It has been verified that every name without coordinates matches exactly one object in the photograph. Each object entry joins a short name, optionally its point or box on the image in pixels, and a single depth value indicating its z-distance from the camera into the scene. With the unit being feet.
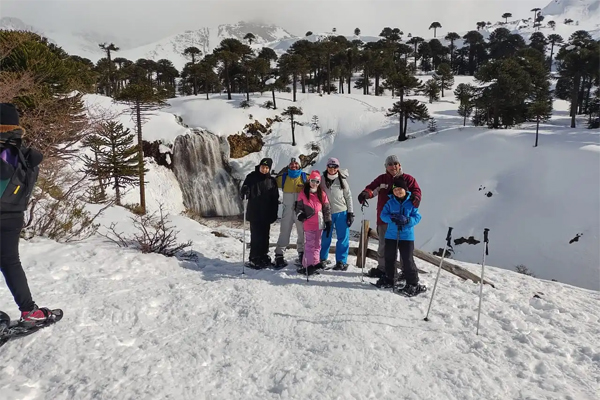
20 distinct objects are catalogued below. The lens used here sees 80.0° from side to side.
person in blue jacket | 16.39
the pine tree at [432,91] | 142.72
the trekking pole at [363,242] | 19.93
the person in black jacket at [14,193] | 9.52
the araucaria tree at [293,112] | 106.01
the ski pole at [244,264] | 18.81
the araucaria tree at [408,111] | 97.45
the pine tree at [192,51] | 172.45
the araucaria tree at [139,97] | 63.16
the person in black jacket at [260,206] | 19.19
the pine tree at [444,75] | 156.66
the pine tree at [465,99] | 106.36
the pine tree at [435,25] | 285.64
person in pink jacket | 18.34
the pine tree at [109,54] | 140.46
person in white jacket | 19.48
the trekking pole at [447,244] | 14.06
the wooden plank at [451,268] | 20.07
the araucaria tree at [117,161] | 59.27
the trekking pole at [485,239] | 14.09
